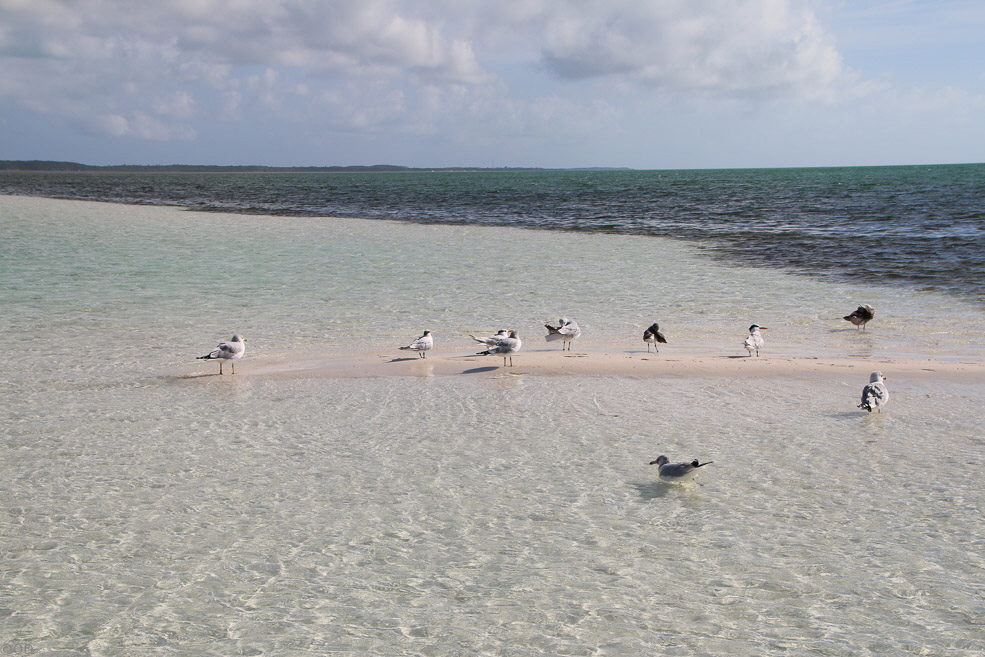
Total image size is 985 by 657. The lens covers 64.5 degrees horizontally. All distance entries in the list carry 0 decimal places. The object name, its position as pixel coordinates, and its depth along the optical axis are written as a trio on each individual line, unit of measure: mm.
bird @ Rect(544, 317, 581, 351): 14609
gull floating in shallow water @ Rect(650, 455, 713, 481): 7605
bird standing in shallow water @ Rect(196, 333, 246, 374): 12719
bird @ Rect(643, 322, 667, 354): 14453
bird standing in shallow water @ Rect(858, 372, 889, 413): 10062
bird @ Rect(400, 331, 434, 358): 13711
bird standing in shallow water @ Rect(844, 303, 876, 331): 16312
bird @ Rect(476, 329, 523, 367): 13245
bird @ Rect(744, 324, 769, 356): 13703
